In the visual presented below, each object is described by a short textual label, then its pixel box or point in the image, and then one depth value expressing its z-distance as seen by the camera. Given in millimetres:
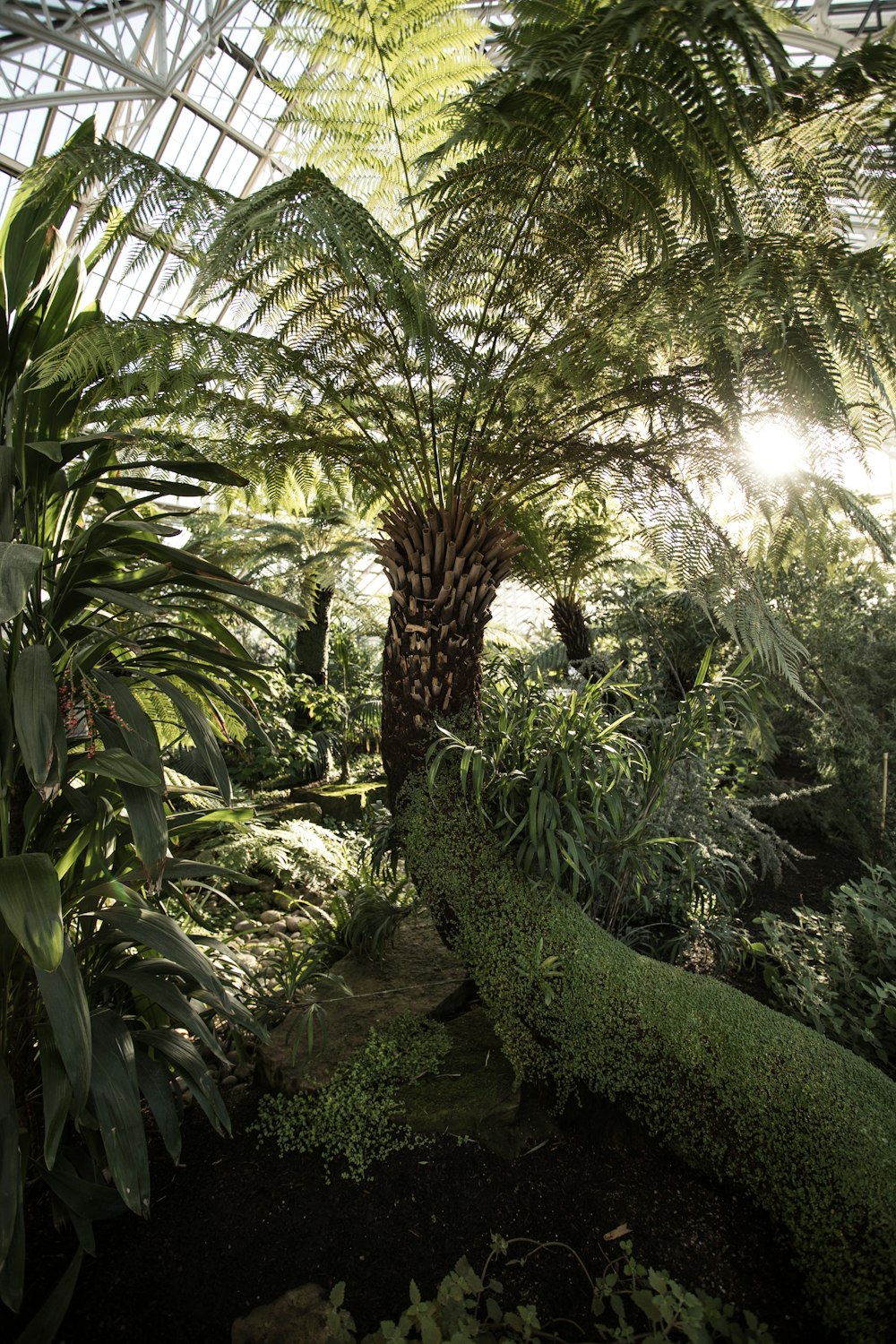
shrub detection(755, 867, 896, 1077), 2305
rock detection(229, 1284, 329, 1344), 1539
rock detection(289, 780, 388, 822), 5176
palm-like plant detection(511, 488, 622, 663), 3504
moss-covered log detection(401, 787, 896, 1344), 1594
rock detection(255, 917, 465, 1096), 2221
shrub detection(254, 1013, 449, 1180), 1966
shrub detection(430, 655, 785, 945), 2355
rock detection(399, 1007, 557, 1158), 1988
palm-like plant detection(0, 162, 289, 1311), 1403
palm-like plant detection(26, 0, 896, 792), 1828
